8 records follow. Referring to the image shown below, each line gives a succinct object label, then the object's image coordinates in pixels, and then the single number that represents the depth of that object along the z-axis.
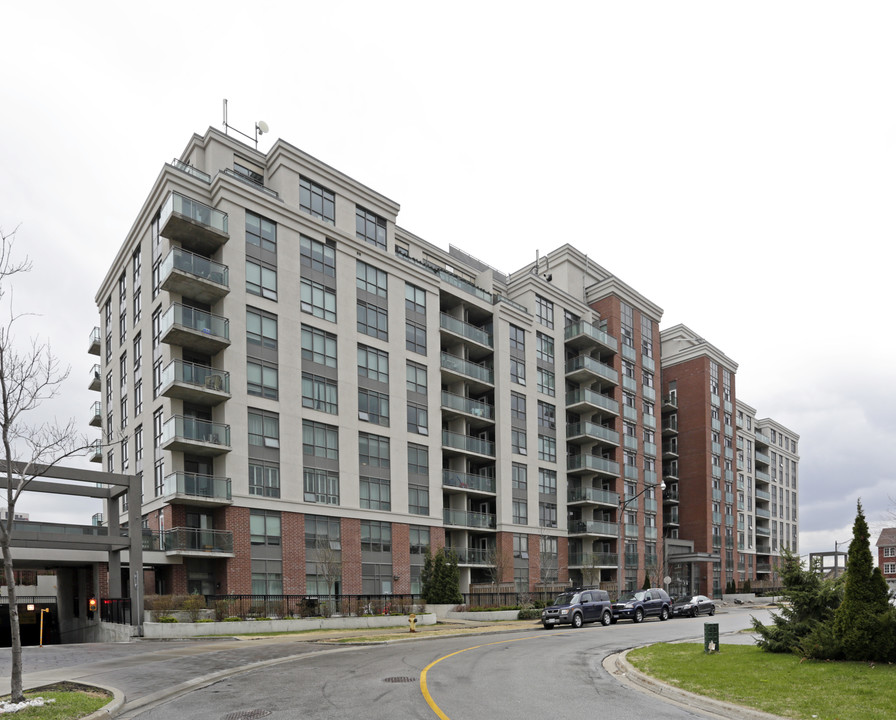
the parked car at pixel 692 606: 41.69
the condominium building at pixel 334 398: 38.66
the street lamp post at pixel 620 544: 44.71
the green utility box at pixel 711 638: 19.30
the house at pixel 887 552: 119.40
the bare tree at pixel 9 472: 13.05
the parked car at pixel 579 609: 33.94
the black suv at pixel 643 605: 38.12
